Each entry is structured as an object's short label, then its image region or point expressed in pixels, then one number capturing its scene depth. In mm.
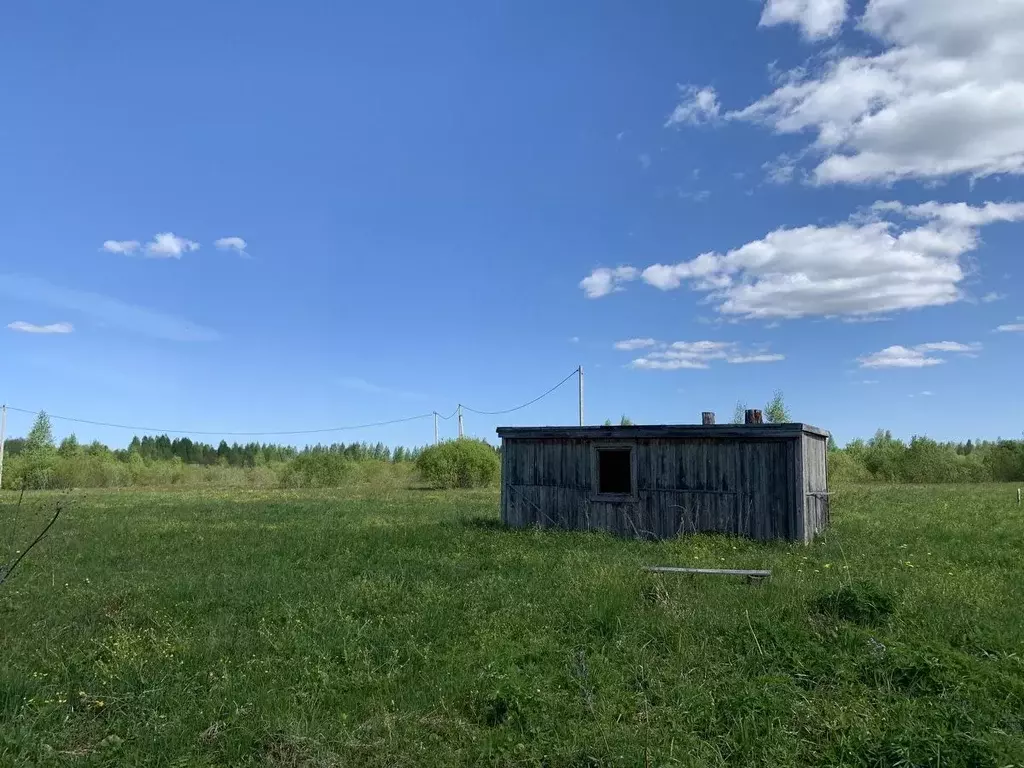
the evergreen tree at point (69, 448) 68562
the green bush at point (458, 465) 49844
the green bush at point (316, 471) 58969
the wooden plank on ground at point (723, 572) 9492
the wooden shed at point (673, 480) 14867
